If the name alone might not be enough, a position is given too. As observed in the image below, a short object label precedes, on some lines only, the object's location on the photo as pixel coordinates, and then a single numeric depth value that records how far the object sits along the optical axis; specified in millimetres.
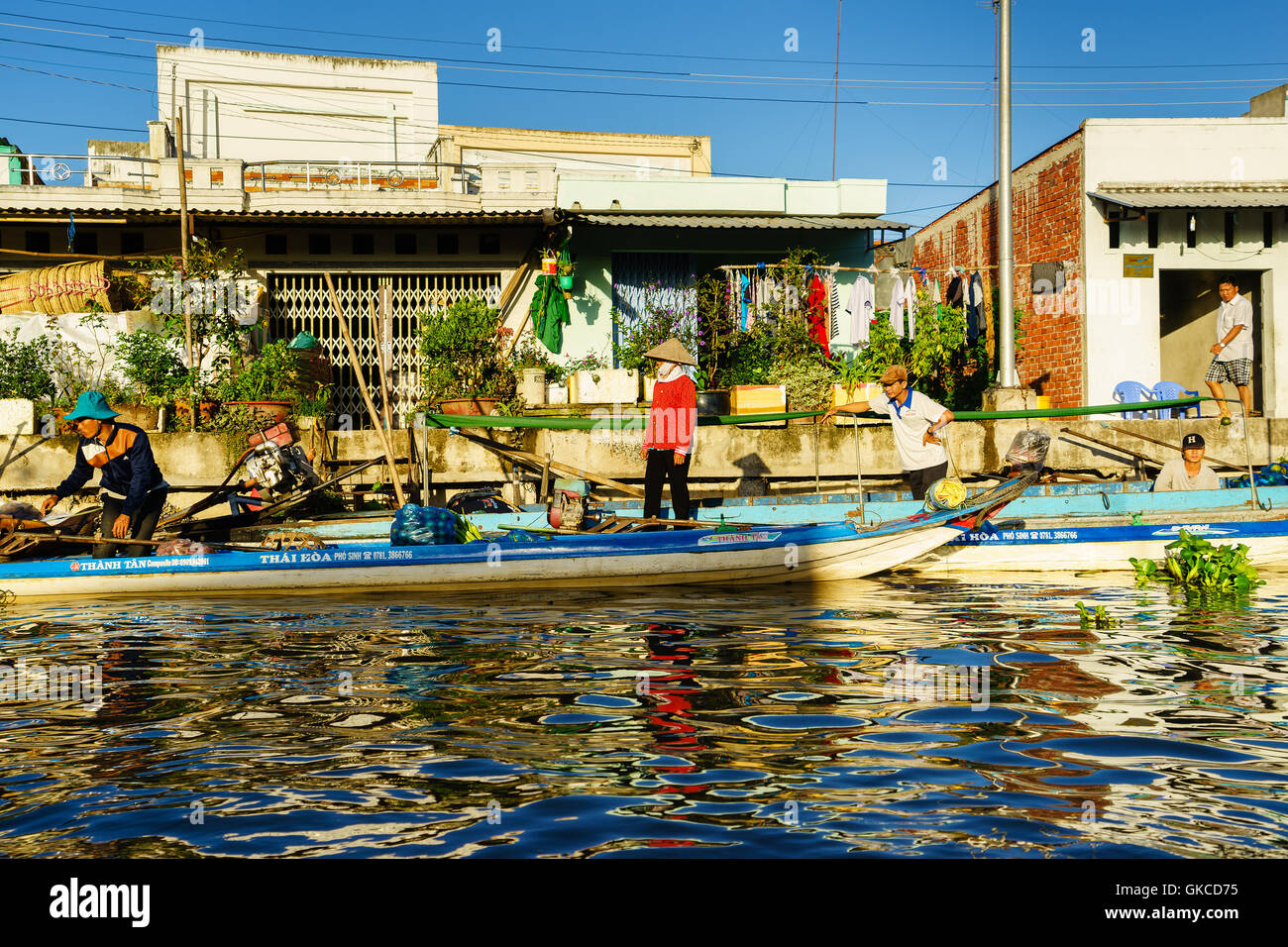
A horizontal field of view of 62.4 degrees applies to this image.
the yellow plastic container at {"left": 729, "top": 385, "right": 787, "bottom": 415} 13539
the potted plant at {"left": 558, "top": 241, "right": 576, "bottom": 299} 15578
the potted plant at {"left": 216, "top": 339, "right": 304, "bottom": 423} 12992
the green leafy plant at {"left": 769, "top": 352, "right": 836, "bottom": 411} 14000
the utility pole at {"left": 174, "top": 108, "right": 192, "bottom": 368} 13492
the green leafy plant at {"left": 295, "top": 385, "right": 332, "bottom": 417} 13086
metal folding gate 15992
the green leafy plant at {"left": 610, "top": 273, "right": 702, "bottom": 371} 15297
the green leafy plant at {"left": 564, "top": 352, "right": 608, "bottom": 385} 15523
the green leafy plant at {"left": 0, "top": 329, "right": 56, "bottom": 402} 13039
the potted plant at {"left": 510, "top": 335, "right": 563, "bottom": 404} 13805
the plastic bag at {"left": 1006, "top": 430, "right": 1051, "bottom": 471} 10562
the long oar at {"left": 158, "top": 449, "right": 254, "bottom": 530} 11117
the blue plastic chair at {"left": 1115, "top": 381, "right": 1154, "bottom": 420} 15523
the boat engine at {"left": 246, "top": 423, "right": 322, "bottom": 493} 11422
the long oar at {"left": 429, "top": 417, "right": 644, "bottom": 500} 11648
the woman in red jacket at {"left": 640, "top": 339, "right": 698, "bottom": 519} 9859
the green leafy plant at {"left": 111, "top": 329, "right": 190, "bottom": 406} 13172
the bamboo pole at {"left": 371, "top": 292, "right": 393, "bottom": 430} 14892
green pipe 11656
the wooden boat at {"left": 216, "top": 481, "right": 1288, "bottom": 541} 10438
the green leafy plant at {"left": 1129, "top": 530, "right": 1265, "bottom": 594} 8836
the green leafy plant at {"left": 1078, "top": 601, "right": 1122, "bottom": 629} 7102
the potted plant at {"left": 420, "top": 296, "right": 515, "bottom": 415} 14148
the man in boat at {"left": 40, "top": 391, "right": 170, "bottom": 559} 9297
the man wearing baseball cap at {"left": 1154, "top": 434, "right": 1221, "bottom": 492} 10867
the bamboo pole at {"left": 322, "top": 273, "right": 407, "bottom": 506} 11789
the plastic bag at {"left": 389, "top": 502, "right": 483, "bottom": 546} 9641
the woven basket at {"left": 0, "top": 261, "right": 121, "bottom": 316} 14219
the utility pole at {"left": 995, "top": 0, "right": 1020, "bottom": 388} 13750
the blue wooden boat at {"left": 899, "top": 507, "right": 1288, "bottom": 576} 9711
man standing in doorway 13750
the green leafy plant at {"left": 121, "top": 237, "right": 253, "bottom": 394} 13766
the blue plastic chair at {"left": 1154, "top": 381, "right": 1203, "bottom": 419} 15147
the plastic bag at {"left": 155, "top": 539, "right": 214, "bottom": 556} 9672
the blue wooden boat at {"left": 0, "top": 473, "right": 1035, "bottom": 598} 9398
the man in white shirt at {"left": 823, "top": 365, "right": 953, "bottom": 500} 10062
